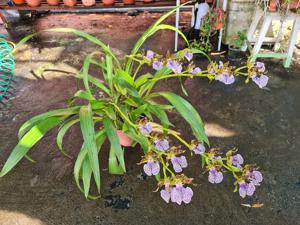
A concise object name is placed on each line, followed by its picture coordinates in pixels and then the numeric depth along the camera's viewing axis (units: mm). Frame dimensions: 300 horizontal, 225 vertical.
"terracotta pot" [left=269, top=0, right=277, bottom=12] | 2434
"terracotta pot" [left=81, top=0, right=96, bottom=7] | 3337
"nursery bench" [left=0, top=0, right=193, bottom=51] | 3244
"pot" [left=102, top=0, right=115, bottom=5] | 3328
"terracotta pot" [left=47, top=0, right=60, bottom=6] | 3407
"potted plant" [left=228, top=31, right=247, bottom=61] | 2826
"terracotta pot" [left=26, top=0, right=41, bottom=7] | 3400
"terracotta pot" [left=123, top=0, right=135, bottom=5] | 3314
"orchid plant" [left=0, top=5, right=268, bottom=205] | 1242
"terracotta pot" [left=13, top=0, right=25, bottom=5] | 3478
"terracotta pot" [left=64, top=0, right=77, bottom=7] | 3355
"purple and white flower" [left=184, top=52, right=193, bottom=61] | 1516
